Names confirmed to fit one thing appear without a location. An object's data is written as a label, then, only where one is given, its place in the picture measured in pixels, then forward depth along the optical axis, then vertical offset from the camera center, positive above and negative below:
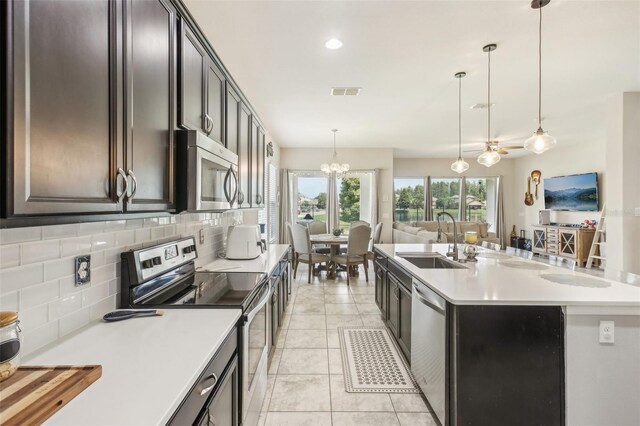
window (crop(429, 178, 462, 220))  8.91 +0.54
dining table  5.39 -0.53
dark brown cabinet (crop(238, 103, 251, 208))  2.52 +0.48
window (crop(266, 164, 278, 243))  5.97 +0.24
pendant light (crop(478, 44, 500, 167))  3.64 +0.67
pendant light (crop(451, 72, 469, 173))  3.40 +0.66
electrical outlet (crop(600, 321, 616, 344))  1.56 -0.60
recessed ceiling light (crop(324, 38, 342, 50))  2.62 +1.46
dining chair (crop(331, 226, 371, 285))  5.15 -0.61
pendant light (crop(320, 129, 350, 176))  6.02 +0.90
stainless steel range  1.42 -0.44
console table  6.63 -0.65
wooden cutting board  0.65 -0.43
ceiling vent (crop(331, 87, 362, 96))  3.69 +1.49
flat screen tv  6.72 +0.48
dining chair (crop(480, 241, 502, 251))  3.30 -0.37
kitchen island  1.55 -0.75
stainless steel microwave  1.46 +0.21
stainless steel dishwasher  1.69 -0.81
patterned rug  2.29 -1.28
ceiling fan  5.72 +1.48
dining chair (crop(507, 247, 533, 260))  2.76 -0.38
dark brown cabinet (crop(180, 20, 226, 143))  1.52 +0.70
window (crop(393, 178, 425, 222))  8.88 +0.30
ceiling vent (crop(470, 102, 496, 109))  4.31 +1.52
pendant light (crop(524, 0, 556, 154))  2.63 +0.62
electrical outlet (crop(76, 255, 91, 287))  1.17 -0.22
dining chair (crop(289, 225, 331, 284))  5.27 -0.65
